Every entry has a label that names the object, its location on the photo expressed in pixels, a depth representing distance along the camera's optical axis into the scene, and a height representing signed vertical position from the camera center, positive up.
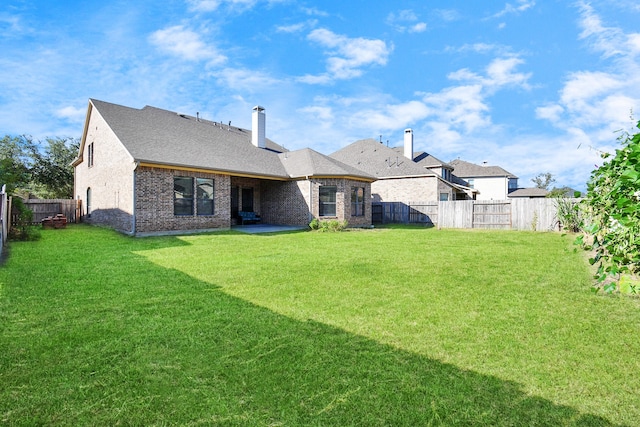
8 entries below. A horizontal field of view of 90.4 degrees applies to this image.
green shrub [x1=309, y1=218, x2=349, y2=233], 15.94 -0.94
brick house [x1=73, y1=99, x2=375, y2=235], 13.15 +1.48
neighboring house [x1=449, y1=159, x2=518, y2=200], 40.66 +3.78
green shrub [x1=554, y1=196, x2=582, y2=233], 13.93 -0.02
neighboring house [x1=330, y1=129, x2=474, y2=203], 24.16 +2.96
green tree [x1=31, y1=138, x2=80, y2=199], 27.23 +3.22
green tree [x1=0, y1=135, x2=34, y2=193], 25.84 +4.35
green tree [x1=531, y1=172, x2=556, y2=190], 60.59 +5.27
